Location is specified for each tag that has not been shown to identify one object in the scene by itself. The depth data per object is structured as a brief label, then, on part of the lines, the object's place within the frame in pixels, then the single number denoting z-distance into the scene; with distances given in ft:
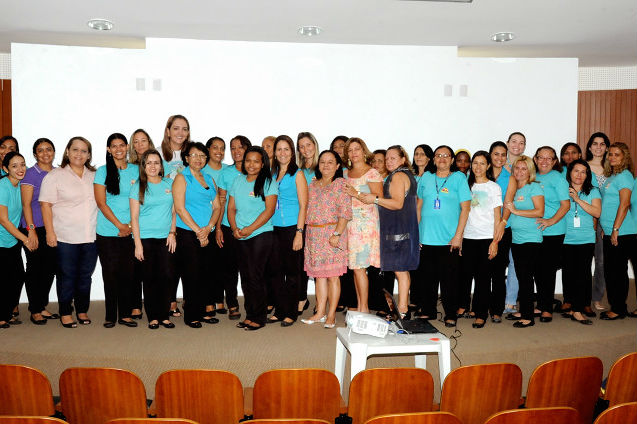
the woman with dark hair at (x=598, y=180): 16.20
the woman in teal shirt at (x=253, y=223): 13.65
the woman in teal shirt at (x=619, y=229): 15.29
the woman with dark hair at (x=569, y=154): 16.28
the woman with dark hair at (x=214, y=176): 14.99
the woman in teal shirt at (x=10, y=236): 13.82
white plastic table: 9.32
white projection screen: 18.88
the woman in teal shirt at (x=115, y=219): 13.65
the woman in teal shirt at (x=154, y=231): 13.52
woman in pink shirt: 13.84
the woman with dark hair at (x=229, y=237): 14.90
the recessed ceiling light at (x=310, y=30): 17.82
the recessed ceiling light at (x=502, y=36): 18.61
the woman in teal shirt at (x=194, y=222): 13.75
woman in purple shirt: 14.51
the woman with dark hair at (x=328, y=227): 13.71
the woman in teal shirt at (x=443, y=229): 14.32
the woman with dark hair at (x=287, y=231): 14.19
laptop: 9.89
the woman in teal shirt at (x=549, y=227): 14.92
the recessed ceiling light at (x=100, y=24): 16.86
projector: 9.66
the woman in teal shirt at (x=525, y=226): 14.39
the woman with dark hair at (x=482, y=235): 14.40
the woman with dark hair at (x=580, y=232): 15.11
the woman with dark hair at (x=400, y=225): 13.97
